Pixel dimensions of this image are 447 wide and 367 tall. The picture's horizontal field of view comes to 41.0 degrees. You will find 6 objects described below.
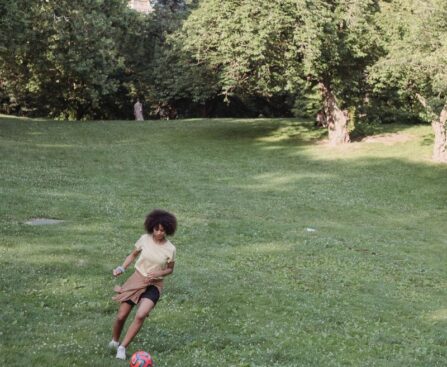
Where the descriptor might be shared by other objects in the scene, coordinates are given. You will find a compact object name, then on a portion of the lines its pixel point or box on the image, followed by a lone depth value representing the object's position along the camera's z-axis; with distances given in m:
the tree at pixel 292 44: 34.34
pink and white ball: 8.23
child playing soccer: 9.21
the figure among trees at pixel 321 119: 47.22
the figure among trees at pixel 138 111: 62.16
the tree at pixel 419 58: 27.56
